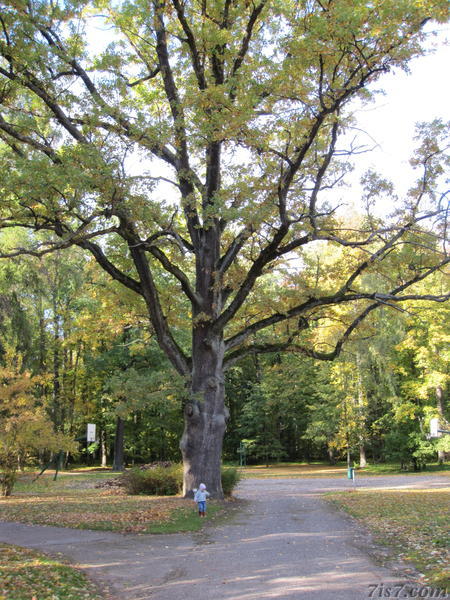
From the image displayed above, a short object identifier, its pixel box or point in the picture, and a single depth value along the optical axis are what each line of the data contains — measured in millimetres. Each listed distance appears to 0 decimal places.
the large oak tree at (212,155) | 10469
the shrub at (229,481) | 16750
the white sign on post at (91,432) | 21469
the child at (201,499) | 12023
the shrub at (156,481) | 17156
